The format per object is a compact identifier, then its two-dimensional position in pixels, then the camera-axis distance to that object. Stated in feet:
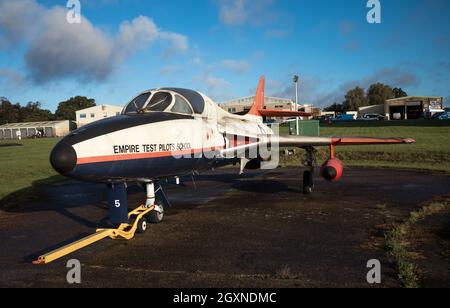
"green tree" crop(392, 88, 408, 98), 617.21
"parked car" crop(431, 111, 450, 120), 250.37
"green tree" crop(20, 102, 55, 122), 451.65
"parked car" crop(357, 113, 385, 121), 306.55
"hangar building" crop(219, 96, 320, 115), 332.06
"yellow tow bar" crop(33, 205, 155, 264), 20.57
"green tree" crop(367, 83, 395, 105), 506.89
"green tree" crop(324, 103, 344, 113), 537.73
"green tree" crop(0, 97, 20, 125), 443.73
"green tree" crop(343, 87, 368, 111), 500.74
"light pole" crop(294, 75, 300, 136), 127.97
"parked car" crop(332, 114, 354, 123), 301.63
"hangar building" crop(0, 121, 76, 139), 297.53
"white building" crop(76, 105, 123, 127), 282.56
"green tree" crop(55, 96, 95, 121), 474.12
